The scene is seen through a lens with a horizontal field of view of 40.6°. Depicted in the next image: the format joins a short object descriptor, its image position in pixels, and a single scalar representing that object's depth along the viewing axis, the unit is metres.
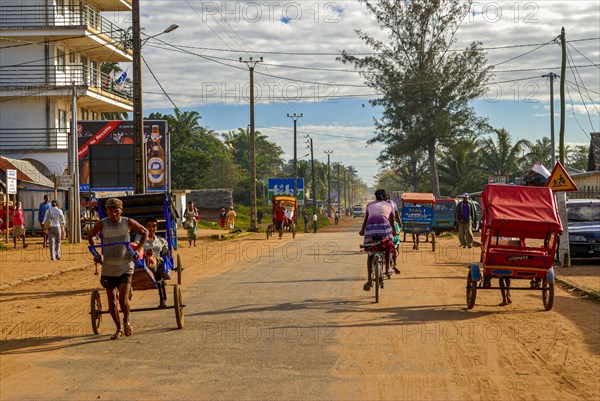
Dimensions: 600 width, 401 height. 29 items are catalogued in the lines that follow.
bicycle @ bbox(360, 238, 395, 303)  13.67
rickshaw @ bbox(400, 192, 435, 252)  29.16
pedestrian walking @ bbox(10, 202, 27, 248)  29.83
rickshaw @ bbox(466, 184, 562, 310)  12.99
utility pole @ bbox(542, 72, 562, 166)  49.36
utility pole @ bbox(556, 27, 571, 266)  21.39
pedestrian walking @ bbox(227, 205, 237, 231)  49.98
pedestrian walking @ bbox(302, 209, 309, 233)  58.59
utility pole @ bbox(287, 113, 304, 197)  65.16
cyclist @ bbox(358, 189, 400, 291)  14.21
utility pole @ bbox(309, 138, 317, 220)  74.22
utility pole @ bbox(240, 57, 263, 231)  48.53
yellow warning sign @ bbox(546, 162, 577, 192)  19.41
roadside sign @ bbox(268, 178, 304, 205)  67.00
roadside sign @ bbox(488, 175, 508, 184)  41.75
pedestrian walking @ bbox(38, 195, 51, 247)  29.48
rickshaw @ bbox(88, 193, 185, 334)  10.96
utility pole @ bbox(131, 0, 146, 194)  23.56
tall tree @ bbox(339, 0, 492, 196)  56.44
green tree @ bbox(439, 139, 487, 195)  72.50
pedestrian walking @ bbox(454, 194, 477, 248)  28.33
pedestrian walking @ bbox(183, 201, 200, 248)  31.98
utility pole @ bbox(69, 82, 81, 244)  33.25
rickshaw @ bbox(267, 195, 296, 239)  44.15
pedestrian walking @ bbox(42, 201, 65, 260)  23.30
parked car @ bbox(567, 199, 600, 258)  22.31
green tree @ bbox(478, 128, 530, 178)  71.62
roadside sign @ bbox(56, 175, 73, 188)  30.94
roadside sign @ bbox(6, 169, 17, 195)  27.41
